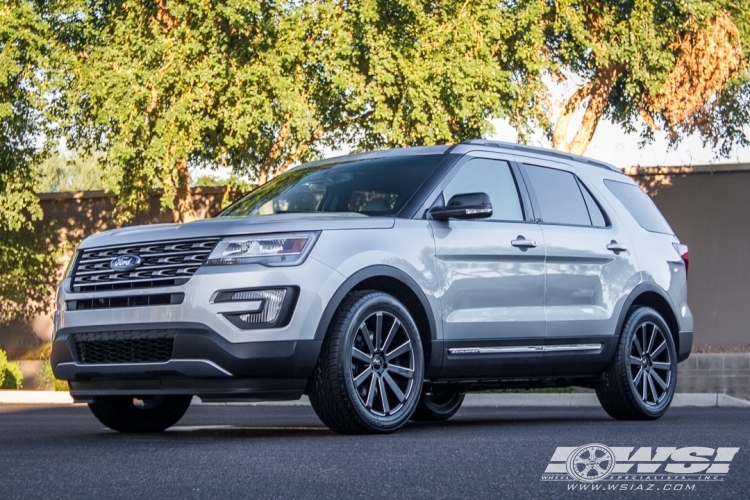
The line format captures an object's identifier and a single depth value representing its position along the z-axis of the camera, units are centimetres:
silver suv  736
